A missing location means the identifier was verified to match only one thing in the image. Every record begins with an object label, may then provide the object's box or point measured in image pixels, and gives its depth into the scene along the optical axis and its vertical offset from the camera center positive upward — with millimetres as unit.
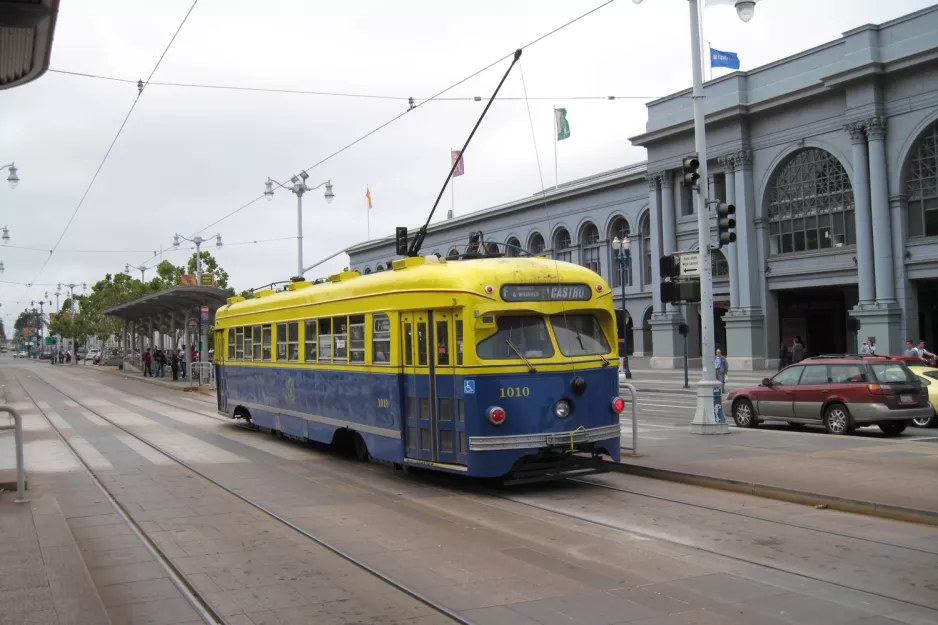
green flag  34219 +8529
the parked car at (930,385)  18750 -1243
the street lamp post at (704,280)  16875 +1076
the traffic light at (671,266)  16797 +1368
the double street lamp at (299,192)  35844 +6627
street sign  17266 +1433
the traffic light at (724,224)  16797 +2171
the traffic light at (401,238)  21391 +2774
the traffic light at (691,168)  16812 +3265
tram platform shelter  37375 +2330
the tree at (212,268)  76438 +7563
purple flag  35844 +7411
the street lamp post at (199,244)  44938 +6423
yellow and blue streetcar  11219 -320
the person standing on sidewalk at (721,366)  31344 -1148
